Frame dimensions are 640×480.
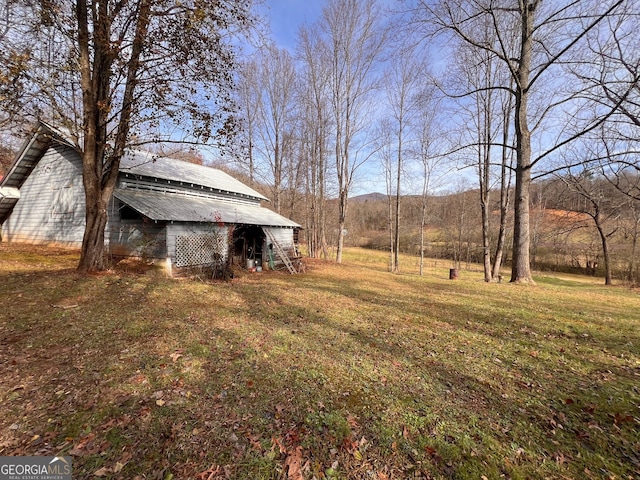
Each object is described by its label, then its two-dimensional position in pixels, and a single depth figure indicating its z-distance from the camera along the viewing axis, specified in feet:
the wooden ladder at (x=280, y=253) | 46.85
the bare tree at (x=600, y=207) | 38.68
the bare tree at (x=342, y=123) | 61.67
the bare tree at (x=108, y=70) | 21.95
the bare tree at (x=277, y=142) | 73.56
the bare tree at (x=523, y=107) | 29.71
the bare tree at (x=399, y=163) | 62.64
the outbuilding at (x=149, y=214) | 34.22
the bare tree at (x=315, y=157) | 68.04
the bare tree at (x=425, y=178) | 60.85
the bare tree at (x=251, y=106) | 71.38
